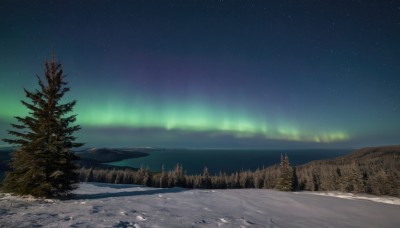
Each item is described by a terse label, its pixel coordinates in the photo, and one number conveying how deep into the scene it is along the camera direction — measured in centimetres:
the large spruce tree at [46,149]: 1195
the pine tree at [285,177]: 3801
